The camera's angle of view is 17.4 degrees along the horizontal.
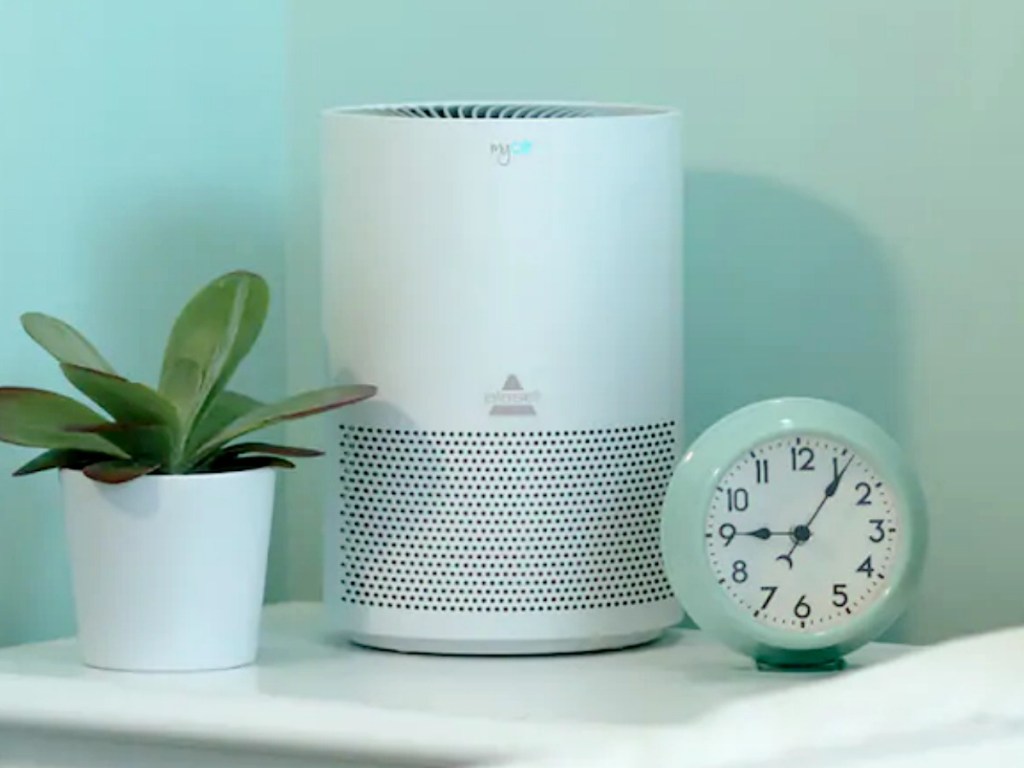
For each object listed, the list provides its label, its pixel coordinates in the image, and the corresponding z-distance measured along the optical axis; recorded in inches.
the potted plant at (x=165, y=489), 73.4
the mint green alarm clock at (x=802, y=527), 73.8
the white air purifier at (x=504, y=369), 75.6
